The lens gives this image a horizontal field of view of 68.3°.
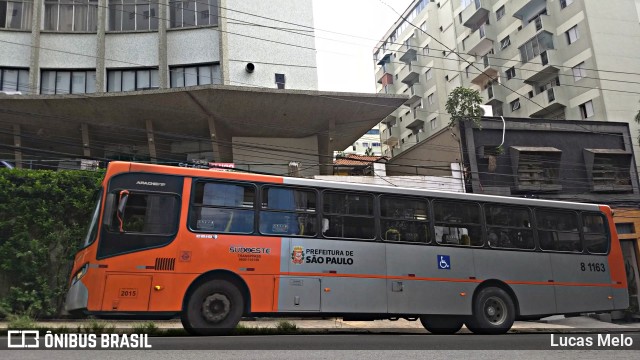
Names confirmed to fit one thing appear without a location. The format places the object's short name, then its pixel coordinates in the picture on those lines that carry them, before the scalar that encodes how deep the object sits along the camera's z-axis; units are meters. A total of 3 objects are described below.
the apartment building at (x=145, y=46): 23.97
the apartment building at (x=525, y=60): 29.50
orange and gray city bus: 8.70
